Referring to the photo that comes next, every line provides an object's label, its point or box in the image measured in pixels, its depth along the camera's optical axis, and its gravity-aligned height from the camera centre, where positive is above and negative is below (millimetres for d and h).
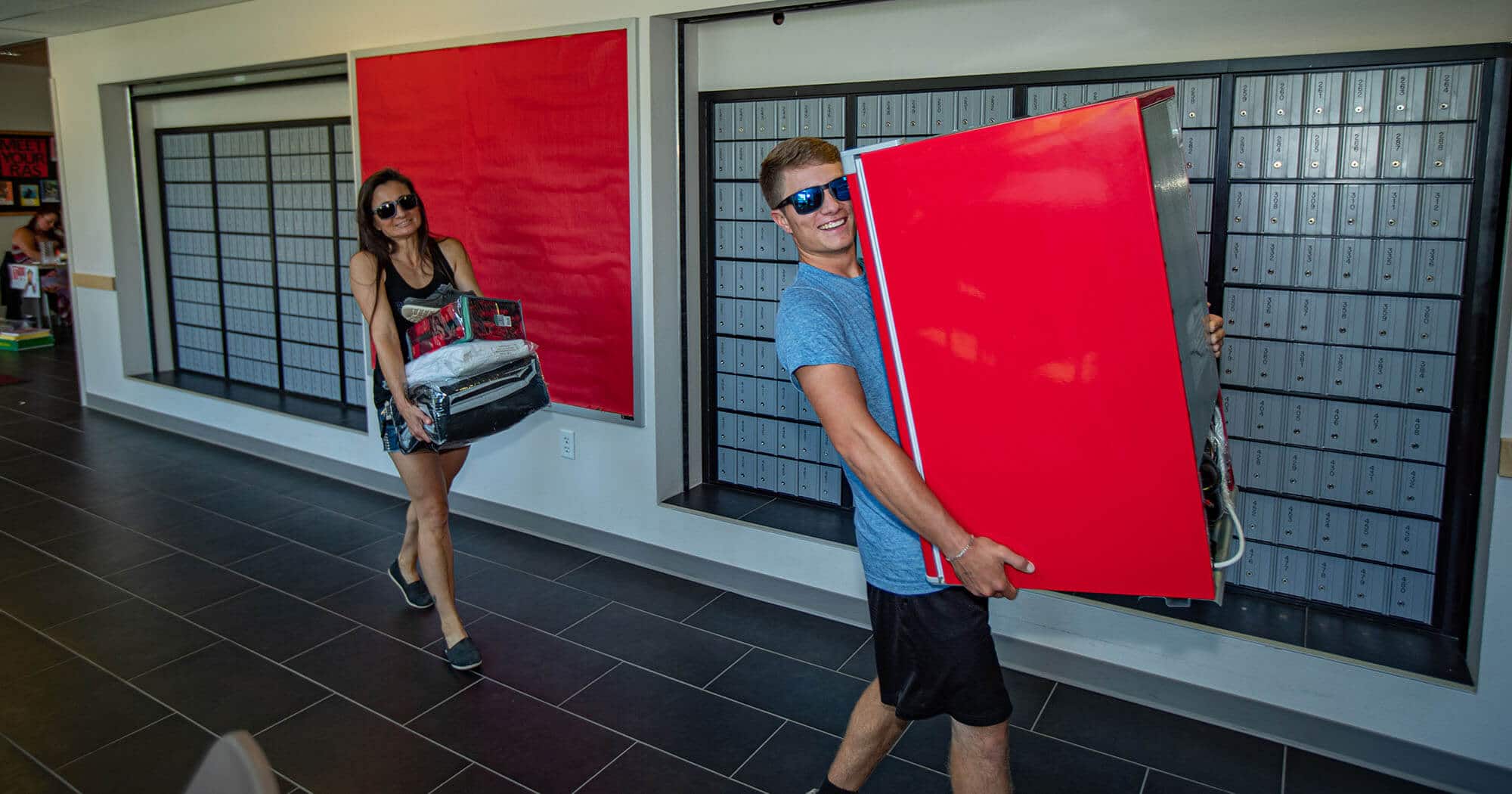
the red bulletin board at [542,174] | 3707 +328
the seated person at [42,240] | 9250 +121
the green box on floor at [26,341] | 8731 -777
